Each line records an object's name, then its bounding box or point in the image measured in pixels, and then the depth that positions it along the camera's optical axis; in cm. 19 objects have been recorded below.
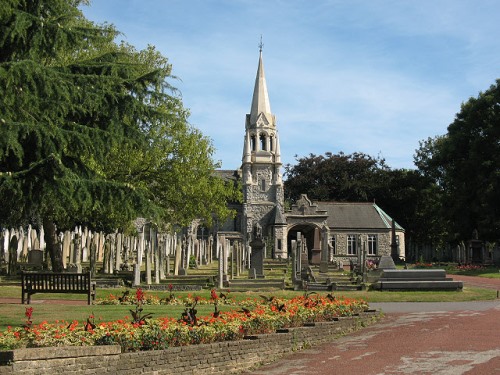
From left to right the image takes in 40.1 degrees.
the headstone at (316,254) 5401
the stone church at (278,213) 7281
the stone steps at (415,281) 2861
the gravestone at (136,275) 2659
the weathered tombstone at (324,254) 4088
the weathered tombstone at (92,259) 2842
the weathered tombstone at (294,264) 3094
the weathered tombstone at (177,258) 3338
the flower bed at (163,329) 1043
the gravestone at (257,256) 3475
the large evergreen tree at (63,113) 1320
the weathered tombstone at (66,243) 3372
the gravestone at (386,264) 3543
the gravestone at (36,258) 3134
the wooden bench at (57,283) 1927
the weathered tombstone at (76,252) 2958
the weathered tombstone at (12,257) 2862
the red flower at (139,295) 1364
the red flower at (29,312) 1111
